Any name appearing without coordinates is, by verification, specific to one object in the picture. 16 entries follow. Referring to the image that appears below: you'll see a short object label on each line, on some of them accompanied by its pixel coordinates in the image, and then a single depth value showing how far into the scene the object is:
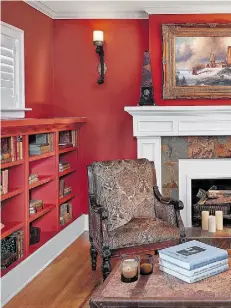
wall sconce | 4.97
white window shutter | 4.06
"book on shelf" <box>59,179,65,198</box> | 4.80
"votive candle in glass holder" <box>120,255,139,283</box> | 2.40
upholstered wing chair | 3.44
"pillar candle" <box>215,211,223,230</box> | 4.16
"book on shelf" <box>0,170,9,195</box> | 3.32
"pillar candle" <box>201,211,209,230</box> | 4.21
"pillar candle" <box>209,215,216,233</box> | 4.09
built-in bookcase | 3.42
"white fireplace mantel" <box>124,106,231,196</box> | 4.72
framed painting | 4.84
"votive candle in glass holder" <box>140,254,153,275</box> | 2.52
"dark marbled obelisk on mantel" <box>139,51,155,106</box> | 4.80
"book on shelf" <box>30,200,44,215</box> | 3.98
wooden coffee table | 2.15
